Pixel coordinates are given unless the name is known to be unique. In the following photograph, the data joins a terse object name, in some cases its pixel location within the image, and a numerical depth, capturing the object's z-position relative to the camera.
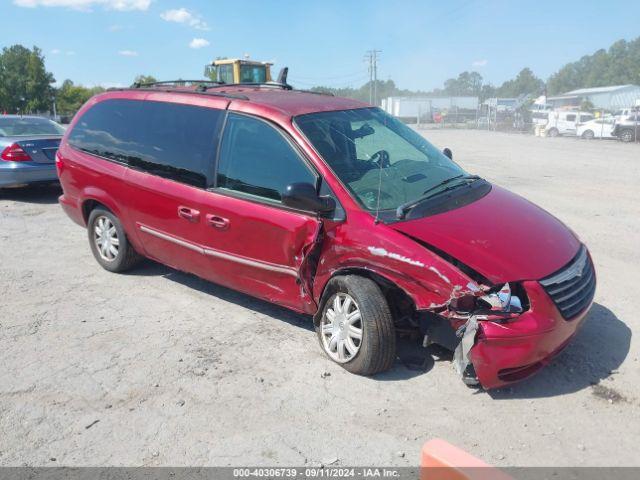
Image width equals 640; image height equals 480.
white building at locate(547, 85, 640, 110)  61.02
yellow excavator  21.06
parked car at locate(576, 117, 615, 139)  30.55
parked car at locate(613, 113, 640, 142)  27.62
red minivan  3.36
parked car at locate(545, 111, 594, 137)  34.06
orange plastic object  1.75
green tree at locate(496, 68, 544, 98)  123.03
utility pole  67.38
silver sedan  9.13
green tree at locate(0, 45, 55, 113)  53.50
